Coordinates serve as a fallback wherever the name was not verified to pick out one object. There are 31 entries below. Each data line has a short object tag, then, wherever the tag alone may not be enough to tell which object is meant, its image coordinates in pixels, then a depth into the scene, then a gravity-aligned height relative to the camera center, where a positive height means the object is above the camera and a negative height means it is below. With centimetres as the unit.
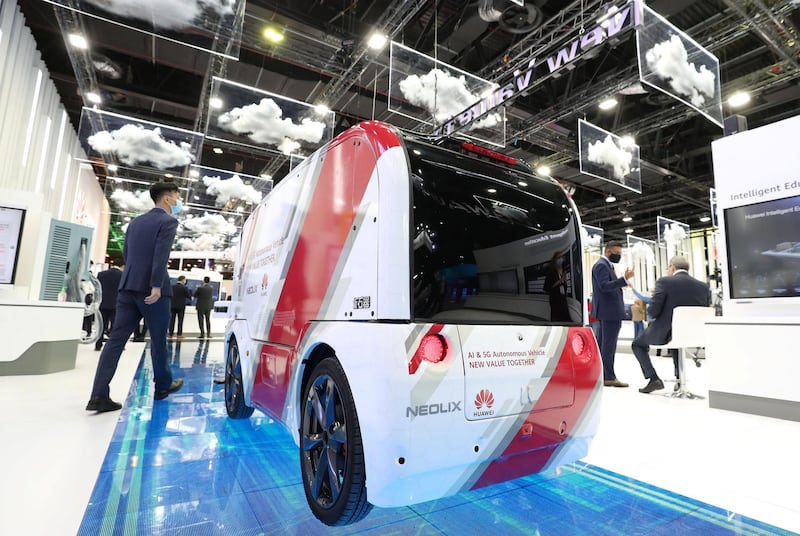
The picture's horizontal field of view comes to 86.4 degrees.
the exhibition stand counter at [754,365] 334 -26
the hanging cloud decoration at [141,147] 642 +254
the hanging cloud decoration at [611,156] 690 +282
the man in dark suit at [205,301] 1009 +29
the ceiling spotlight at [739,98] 738 +410
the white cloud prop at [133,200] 895 +239
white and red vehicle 140 -4
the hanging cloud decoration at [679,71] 447 +280
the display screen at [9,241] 470 +72
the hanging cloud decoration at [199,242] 1148 +192
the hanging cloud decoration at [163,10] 334 +237
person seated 441 +28
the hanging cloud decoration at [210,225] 1073 +225
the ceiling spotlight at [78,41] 625 +396
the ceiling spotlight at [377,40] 618 +408
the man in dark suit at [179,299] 969 +31
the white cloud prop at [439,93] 534 +293
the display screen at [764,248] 362 +75
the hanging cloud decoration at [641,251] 1407 +259
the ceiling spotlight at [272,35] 611 +403
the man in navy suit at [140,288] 301 +17
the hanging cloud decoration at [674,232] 1197 +277
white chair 402 +4
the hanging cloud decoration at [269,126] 541 +249
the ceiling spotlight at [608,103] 768 +414
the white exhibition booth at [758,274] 343 +52
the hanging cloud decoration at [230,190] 847 +252
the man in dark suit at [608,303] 472 +28
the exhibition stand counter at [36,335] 444 -30
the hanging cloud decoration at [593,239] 1407 +291
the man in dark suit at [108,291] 748 +33
